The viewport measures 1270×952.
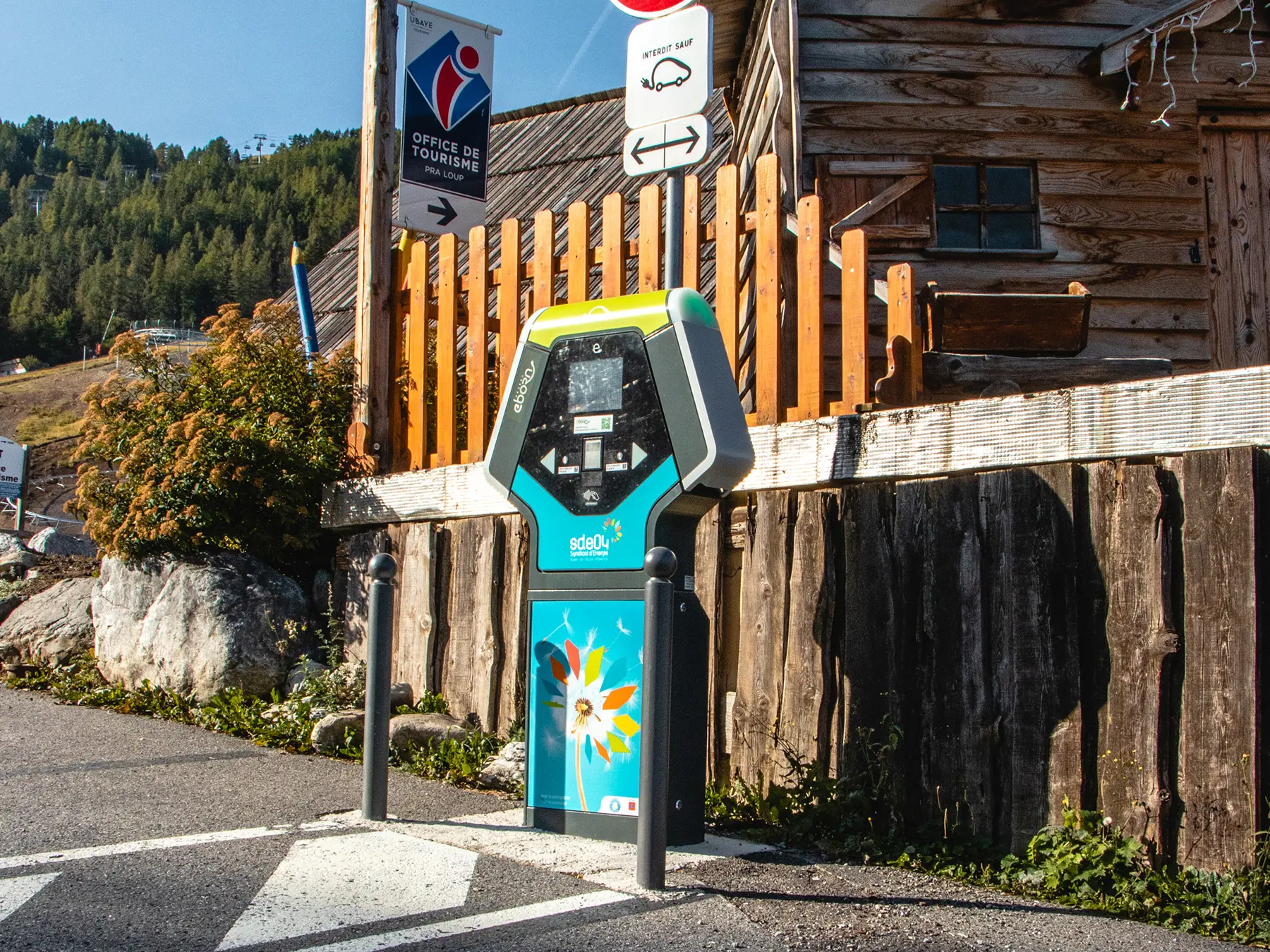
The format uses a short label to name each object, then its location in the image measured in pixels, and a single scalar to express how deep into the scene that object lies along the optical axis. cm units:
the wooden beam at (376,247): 699
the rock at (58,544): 1228
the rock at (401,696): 606
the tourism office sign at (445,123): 725
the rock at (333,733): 556
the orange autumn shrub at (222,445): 681
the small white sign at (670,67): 440
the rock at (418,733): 548
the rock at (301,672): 635
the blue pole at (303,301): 951
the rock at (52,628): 752
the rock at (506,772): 493
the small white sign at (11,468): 1659
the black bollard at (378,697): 423
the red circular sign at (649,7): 452
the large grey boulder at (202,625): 641
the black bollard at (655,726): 340
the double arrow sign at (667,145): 439
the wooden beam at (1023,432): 359
